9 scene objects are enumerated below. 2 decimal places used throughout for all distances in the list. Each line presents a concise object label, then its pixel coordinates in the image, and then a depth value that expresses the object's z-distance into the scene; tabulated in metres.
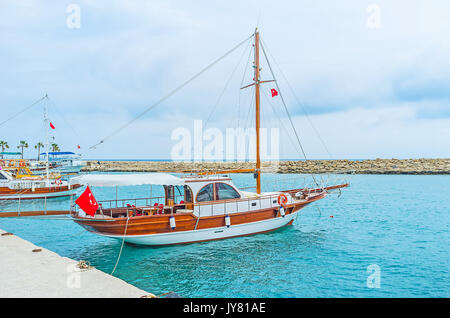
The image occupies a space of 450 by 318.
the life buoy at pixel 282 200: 18.08
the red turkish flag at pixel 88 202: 11.88
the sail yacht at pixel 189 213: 14.25
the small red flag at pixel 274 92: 19.17
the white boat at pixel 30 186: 36.90
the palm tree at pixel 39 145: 111.99
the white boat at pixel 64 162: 67.17
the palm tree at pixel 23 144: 106.50
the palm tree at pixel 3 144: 93.34
